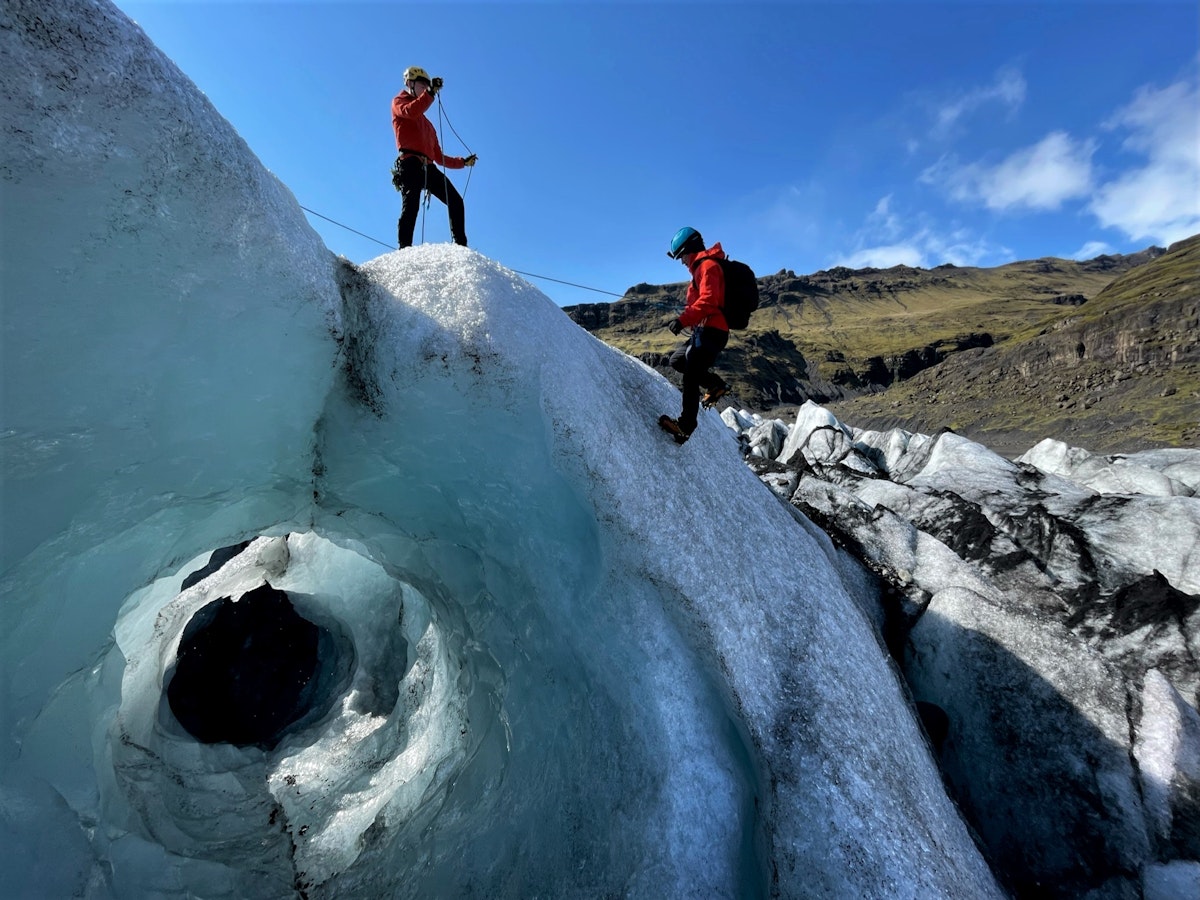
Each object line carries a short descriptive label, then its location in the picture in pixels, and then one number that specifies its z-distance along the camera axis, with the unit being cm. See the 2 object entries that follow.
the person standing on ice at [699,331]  610
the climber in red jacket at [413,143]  755
